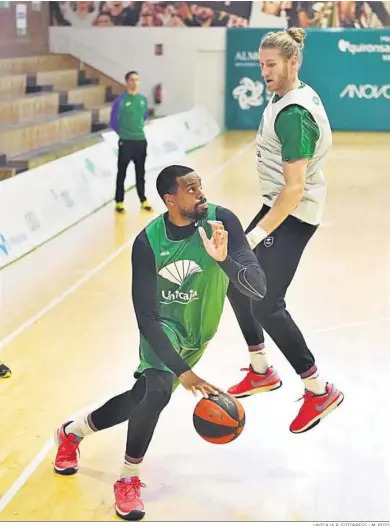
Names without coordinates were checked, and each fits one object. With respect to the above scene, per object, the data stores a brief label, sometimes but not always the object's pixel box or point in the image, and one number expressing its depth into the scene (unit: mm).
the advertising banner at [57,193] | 10148
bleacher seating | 15016
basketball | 4430
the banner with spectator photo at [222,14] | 24312
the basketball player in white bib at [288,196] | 4926
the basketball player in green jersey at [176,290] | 4301
